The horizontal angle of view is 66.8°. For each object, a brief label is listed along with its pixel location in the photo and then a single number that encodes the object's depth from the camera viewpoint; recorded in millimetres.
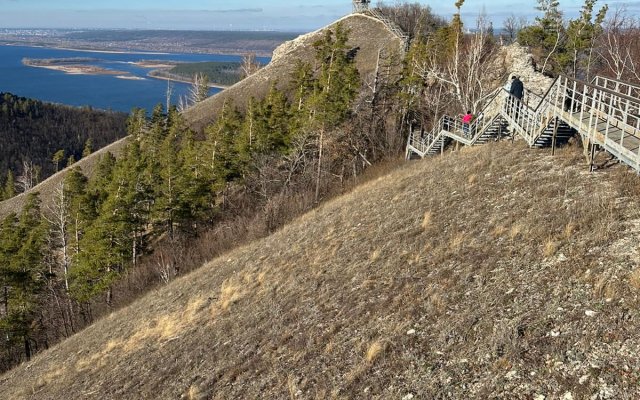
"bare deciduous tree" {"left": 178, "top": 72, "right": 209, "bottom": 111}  96188
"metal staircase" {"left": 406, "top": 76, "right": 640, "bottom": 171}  12906
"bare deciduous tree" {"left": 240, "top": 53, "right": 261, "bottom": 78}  92181
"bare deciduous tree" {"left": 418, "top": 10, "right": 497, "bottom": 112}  32312
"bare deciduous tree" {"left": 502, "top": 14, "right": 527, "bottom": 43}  66794
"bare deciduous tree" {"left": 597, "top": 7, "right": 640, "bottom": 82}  39209
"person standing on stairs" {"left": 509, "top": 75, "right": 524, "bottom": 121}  23598
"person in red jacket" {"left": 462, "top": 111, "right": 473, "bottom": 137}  27078
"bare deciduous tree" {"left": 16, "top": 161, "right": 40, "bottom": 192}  102062
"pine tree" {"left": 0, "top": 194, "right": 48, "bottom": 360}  37719
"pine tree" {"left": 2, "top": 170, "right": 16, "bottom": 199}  90250
